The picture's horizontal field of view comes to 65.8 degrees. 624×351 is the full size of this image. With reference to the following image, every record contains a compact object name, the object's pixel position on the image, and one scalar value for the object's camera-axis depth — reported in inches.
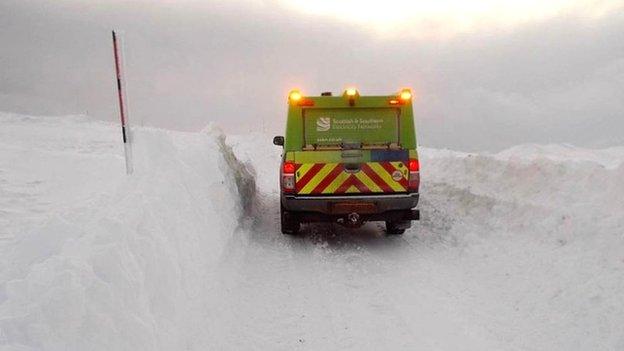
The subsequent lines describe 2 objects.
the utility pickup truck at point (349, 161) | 300.5
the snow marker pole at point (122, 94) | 225.0
